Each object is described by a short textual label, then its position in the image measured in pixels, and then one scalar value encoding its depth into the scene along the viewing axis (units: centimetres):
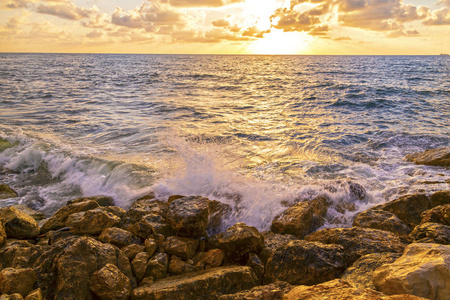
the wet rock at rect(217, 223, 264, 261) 406
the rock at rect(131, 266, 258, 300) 329
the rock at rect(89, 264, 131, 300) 319
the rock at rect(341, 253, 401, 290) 303
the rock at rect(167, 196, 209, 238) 448
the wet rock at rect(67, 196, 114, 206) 601
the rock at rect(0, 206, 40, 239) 443
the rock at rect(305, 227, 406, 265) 386
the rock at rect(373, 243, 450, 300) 241
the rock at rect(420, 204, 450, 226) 466
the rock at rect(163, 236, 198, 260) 407
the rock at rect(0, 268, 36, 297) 307
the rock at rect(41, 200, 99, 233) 481
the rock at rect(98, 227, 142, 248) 413
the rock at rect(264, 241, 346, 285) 342
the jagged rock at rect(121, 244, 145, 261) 395
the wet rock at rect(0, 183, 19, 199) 667
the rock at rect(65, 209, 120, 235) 442
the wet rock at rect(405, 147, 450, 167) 788
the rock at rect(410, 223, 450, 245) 395
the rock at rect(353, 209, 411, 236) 481
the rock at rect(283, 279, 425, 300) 235
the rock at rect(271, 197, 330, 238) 500
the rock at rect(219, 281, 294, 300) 295
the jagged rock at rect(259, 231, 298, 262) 417
